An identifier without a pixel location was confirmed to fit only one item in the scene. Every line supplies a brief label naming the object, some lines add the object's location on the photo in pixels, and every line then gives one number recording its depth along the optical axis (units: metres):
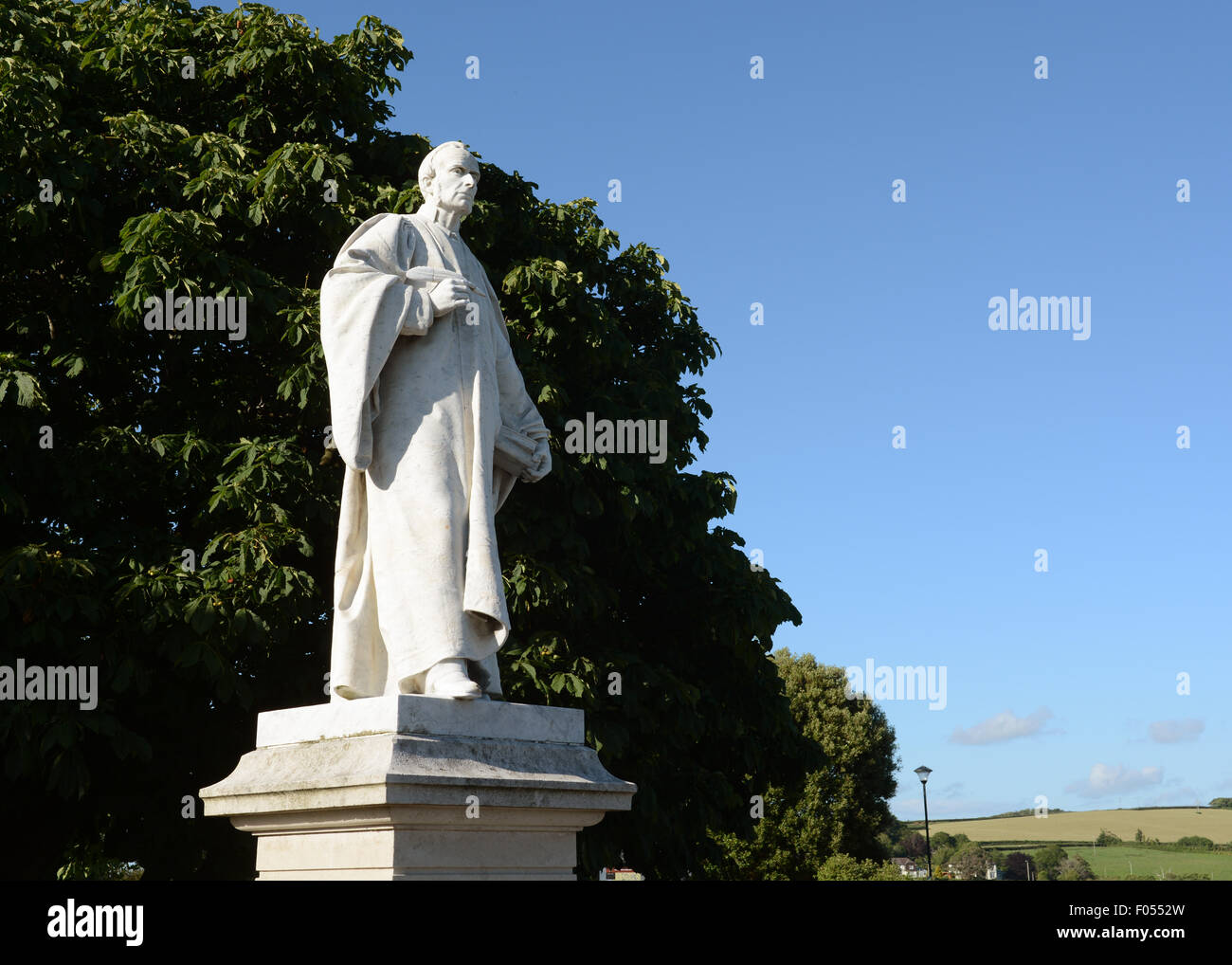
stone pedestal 5.41
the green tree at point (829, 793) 46.28
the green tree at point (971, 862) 53.78
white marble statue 6.07
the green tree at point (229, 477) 11.95
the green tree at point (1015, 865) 46.09
